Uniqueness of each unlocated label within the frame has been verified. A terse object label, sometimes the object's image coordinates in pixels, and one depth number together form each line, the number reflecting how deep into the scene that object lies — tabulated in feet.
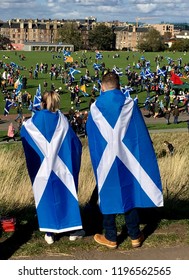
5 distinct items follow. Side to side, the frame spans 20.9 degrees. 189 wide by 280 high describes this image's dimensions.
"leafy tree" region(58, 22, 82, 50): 451.12
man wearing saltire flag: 15.21
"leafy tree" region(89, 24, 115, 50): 469.57
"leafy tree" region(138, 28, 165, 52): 416.05
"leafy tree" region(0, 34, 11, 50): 463.01
